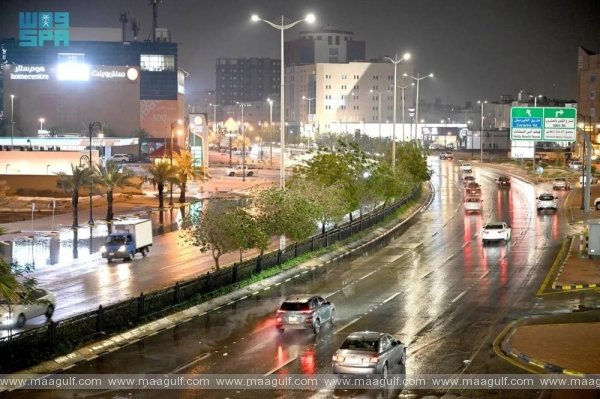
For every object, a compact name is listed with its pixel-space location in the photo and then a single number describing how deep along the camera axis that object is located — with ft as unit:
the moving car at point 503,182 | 325.21
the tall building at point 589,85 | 512.63
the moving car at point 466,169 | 375.12
